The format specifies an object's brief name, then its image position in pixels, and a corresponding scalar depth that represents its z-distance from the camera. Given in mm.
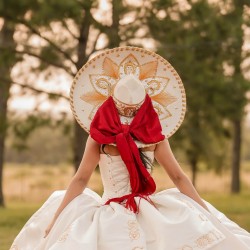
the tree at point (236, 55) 15594
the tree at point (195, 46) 15211
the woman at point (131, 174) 4766
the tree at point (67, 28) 13891
